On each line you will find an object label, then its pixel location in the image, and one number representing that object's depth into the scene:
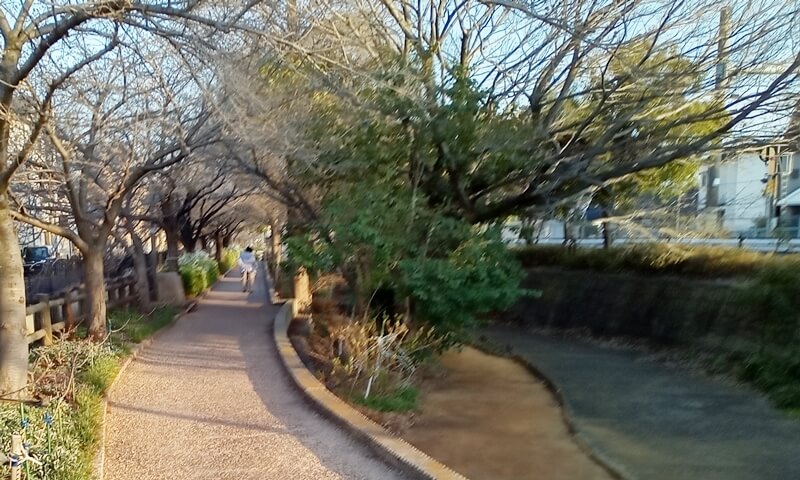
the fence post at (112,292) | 15.39
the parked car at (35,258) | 20.88
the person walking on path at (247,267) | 24.67
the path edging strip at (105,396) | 5.89
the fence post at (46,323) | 10.58
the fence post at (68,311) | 11.99
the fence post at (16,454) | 4.88
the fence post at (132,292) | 16.69
